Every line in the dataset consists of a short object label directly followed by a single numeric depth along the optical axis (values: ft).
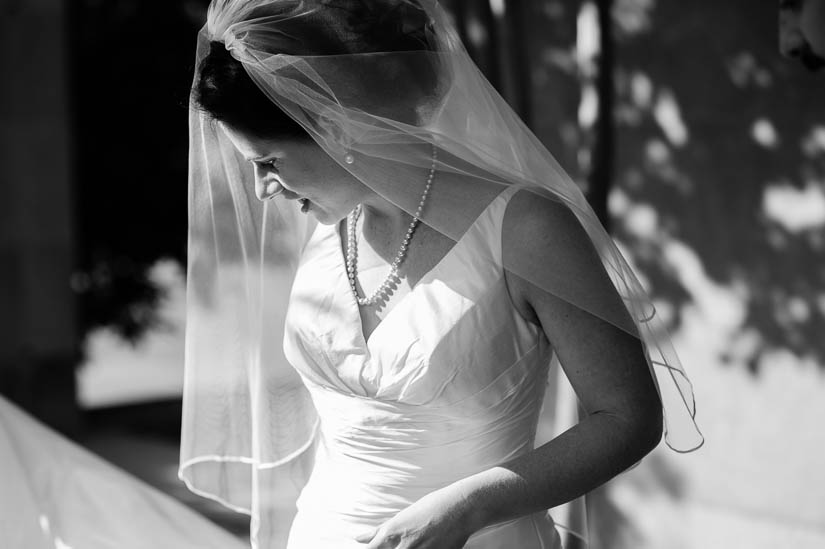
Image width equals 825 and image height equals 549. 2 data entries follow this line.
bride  5.50
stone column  24.20
